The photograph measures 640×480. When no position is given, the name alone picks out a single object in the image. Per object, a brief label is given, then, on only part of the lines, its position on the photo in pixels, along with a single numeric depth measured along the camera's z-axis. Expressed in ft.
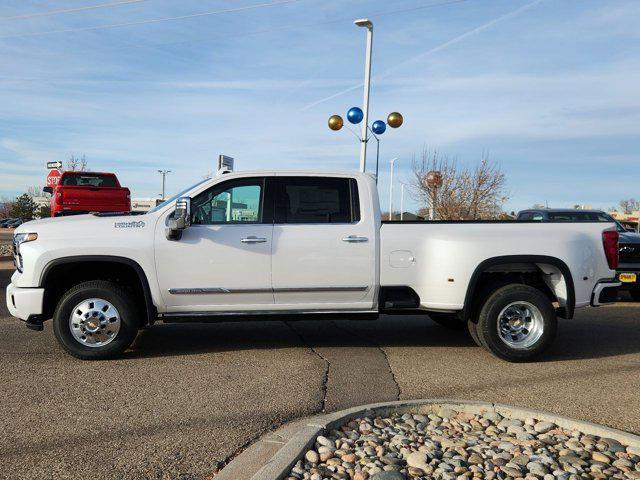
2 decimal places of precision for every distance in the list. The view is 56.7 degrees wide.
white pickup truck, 19.86
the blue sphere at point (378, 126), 55.83
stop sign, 57.72
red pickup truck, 53.57
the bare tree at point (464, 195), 84.07
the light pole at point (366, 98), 51.78
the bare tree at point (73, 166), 122.83
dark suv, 35.55
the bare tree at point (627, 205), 300.03
